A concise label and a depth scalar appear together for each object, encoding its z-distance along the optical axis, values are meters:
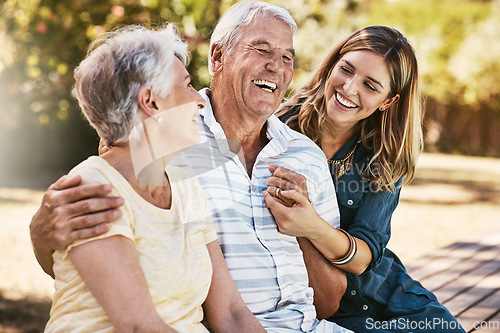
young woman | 2.44
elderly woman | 1.40
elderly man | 1.98
